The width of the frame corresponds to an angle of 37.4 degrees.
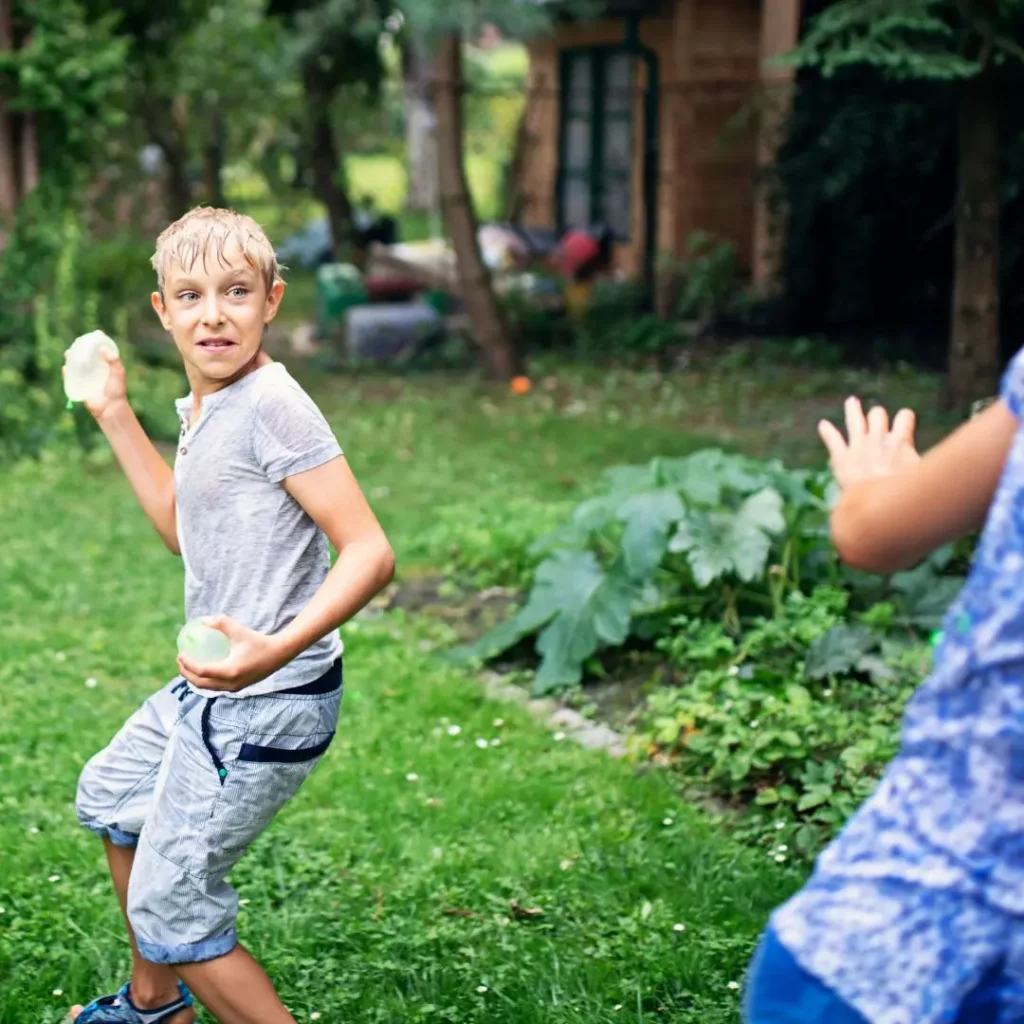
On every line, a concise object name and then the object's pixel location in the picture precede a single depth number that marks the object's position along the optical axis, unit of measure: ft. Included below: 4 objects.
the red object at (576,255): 52.19
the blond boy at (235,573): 8.30
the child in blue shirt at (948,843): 5.27
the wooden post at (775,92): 42.93
